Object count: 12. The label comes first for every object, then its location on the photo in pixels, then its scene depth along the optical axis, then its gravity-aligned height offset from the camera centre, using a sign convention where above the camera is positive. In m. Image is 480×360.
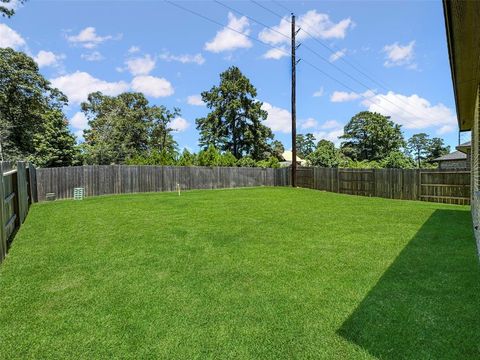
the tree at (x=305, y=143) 69.88 +6.34
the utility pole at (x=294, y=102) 19.66 +4.31
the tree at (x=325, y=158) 37.19 +1.73
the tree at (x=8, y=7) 13.78 +7.35
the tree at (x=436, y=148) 59.03 +4.39
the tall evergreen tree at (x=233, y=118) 36.47 +6.33
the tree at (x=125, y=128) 29.09 +4.53
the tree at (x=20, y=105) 19.83 +4.56
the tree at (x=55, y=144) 21.08 +2.03
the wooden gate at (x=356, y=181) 16.03 -0.50
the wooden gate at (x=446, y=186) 12.32 -0.62
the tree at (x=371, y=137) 45.28 +5.02
